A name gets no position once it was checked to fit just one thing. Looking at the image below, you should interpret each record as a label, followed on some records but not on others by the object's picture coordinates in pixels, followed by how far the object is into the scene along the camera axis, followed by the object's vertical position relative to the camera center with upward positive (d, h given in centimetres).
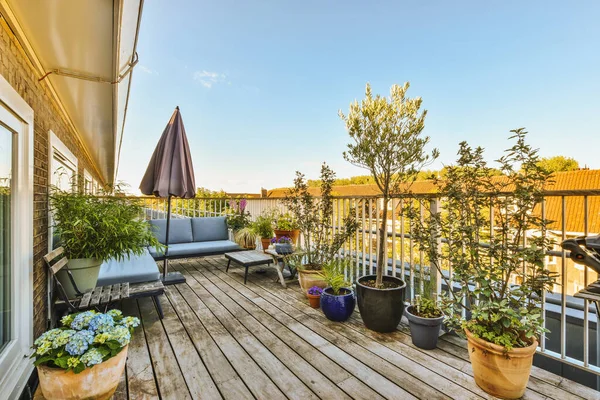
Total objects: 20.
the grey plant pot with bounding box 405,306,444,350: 221 -109
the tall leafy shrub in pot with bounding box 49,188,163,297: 257 -38
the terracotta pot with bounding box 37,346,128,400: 145 -102
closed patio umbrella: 375 +39
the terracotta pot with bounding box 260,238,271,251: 538 -90
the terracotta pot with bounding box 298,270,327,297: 344 -105
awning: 150 +103
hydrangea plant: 147 -83
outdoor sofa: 457 -79
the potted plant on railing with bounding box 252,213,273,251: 539 -68
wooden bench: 228 -93
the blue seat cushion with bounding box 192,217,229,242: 535 -65
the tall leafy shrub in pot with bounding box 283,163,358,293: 345 -39
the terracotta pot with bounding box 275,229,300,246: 489 -66
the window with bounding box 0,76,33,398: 165 -30
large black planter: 247 -100
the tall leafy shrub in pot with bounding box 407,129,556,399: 169 -41
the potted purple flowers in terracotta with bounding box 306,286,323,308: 315 -115
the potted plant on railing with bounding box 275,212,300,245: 489 -58
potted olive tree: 249 +41
